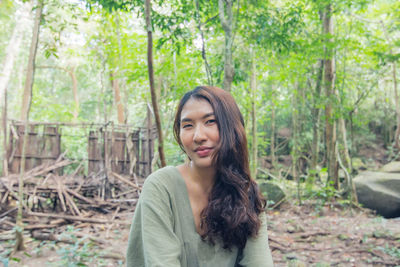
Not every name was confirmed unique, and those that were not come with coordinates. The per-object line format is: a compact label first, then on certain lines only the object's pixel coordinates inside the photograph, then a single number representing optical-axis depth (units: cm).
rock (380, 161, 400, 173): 1012
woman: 176
